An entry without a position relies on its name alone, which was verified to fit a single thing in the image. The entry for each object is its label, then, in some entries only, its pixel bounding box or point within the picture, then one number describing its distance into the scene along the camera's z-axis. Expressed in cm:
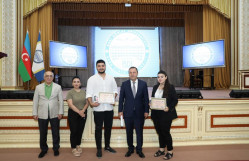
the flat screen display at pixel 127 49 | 912
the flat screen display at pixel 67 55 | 677
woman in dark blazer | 275
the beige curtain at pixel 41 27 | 720
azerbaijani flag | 642
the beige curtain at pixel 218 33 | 758
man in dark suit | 281
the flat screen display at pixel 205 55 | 687
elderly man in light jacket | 283
